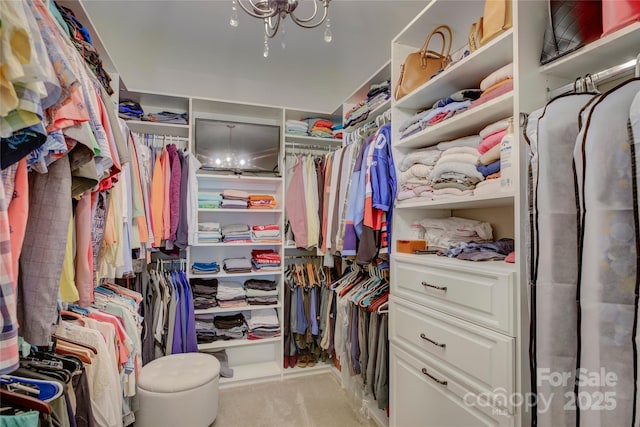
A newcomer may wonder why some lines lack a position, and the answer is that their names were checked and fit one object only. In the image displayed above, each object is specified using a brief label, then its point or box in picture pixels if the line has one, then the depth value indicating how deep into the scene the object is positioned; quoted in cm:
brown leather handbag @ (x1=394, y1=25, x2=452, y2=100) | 167
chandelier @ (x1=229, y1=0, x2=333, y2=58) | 146
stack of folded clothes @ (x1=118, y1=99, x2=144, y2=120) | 233
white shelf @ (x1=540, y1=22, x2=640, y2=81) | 85
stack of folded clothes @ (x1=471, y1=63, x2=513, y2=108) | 115
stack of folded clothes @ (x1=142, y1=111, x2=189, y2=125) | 246
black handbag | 96
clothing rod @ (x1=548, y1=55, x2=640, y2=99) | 83
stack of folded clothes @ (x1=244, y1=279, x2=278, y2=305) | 266
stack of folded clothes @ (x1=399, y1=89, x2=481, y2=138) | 139
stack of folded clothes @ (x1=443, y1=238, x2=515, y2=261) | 125
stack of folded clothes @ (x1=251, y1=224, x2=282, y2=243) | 267
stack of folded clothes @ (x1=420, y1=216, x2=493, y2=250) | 156
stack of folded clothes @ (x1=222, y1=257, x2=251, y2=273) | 261
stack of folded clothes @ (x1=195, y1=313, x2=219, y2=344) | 251
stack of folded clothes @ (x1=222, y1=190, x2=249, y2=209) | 261
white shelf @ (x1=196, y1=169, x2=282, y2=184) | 256
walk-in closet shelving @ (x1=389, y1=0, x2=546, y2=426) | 106
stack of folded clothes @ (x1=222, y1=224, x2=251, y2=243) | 261
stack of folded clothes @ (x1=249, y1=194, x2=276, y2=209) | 269
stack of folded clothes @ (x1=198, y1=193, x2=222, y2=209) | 255
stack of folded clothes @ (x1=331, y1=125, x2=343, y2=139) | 284
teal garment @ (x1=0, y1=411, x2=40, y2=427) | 72
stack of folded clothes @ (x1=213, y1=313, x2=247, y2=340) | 257
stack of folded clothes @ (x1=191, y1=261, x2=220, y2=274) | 252
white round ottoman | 171
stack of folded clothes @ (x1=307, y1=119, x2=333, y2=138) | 282
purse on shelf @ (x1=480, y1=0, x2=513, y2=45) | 113
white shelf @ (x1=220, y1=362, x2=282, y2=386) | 252
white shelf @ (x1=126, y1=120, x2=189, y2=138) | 239
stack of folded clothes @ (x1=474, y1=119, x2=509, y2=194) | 121
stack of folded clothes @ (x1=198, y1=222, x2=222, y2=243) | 253
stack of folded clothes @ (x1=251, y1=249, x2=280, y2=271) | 267
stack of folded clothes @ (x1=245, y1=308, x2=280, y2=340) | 262
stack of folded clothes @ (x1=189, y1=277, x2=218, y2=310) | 249
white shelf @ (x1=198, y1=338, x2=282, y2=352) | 248
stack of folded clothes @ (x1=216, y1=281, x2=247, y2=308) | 256
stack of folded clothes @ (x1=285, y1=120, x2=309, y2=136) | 277
